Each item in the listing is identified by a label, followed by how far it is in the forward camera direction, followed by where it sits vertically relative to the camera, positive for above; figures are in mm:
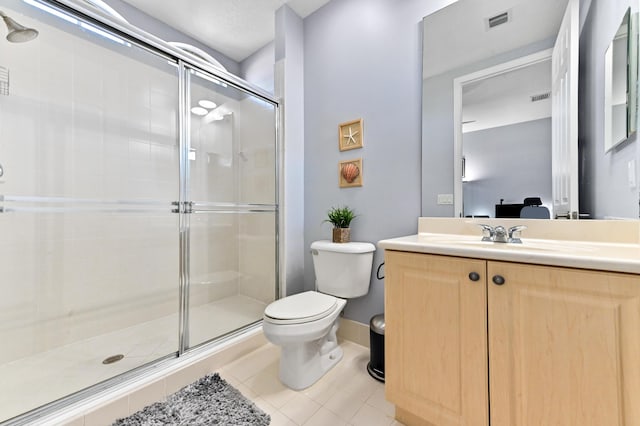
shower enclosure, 1464 +85
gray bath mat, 1136 -915
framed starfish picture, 1829 +578
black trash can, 1451 -779
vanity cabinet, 664 -402
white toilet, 1318 -534
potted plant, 1781 -65
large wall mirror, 1097 +543
